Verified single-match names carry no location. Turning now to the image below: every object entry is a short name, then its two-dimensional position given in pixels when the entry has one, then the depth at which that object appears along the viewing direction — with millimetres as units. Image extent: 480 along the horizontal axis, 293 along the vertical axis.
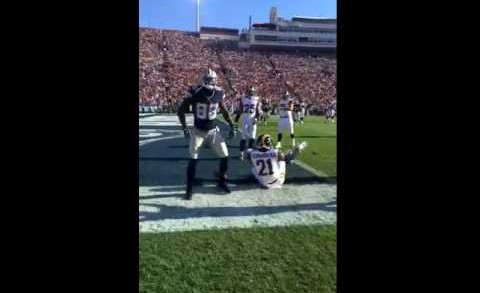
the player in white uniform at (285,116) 10859
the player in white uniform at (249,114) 9953
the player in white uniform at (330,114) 24562
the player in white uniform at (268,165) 6664
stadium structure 42344
